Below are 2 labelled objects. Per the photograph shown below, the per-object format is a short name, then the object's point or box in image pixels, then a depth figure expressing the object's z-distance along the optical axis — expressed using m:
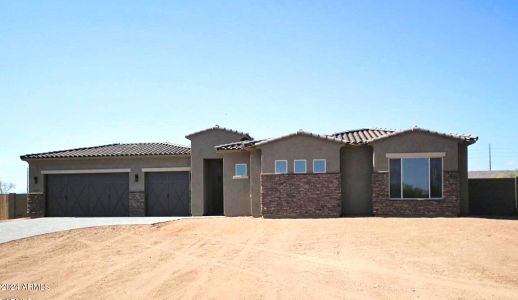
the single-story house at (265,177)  18.69
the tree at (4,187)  74.76
